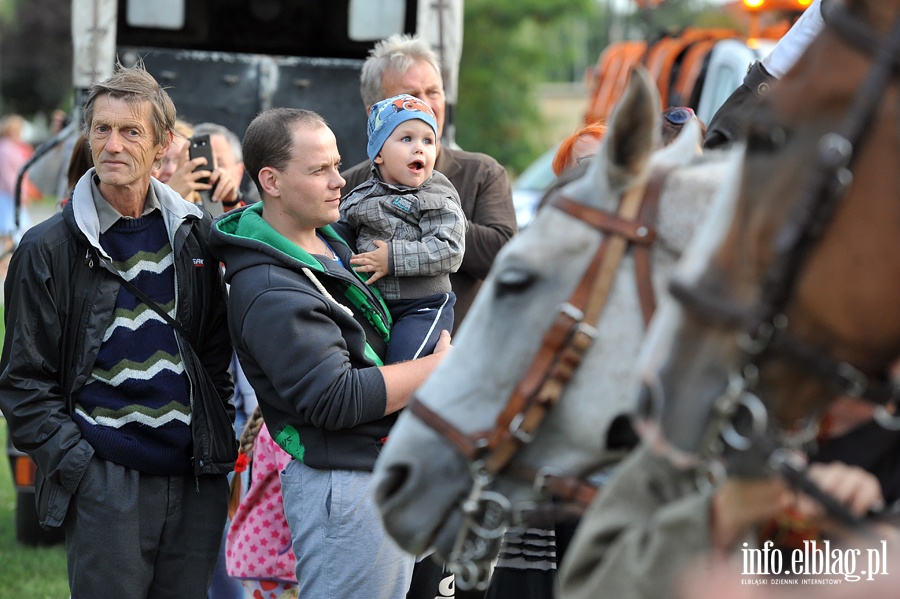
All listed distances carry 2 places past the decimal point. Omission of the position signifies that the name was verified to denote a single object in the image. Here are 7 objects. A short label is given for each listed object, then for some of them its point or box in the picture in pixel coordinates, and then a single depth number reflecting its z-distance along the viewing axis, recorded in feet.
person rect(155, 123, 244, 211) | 29.63
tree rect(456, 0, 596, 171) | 146.10
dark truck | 40.52
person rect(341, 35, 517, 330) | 28.55
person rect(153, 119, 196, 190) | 32.51
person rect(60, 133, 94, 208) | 28.91
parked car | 75.38
